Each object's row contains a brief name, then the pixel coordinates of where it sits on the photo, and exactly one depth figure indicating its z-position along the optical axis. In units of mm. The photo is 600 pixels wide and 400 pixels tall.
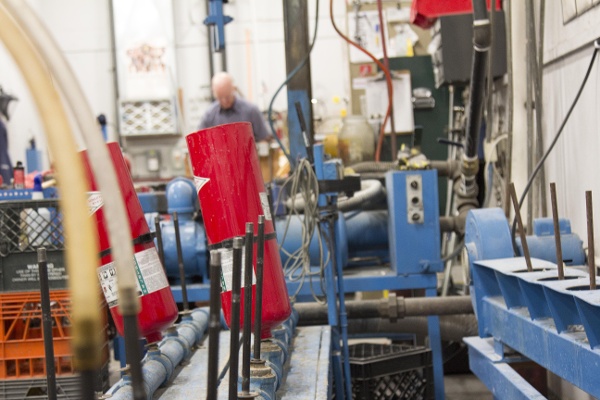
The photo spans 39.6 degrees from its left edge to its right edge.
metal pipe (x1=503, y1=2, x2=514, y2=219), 4332
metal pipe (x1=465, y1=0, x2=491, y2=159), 3553
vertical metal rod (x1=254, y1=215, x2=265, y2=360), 2113
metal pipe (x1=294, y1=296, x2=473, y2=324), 3770
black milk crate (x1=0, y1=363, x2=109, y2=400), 2779
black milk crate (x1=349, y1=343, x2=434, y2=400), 3578
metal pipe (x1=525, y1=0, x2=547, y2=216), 3928
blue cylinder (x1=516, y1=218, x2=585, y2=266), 3076
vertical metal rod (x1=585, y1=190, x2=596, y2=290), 2031
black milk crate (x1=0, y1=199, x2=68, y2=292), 2848
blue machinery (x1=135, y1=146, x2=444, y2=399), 4168
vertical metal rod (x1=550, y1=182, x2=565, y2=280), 2234
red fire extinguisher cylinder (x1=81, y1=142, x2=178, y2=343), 2260
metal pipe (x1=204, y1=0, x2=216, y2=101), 9695
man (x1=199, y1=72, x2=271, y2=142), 6504
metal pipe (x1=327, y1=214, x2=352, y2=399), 3408
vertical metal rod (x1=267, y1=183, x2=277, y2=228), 2639
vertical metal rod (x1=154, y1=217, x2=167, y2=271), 2836
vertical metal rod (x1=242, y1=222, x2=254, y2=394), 1911
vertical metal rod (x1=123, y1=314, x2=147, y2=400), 998
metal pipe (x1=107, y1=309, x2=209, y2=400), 2102
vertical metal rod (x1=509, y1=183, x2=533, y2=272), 2469
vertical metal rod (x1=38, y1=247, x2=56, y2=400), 1632
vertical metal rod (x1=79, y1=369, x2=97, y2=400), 892
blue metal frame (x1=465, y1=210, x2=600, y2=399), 1908
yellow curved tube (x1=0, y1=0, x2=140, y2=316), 918
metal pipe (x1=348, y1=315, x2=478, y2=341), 4352
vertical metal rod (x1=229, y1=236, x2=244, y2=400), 1719
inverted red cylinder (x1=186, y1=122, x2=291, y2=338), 2367
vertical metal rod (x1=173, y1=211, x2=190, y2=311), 3014
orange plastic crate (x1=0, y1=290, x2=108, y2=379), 2803
